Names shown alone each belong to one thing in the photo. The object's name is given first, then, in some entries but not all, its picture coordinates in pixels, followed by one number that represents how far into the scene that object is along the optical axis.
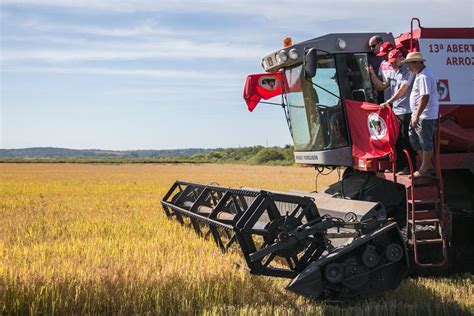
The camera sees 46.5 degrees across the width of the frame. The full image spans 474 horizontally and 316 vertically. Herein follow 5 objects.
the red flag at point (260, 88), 7.16
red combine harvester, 4.27
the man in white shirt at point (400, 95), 5.42
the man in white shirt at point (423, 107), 5.11
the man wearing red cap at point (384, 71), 5.80
